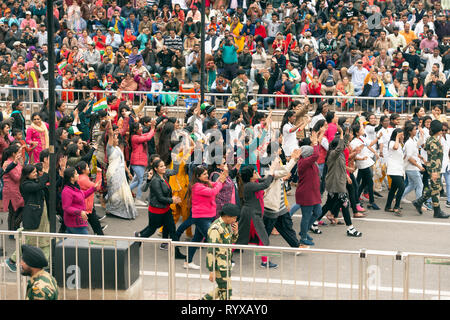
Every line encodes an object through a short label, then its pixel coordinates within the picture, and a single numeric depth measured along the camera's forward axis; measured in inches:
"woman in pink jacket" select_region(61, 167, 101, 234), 479.2
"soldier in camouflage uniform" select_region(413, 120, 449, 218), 605.0
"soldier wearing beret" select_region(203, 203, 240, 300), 377.4
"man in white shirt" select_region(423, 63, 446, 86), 847.1
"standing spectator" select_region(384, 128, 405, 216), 611.8
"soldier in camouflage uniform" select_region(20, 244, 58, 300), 327.6
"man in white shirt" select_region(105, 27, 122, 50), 1017.5
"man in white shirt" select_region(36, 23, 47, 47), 1045.2
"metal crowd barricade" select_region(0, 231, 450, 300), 365.1
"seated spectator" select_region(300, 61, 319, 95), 847.7
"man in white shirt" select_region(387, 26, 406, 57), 960.3
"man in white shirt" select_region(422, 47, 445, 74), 911.7
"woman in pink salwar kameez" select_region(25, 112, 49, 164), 604.7
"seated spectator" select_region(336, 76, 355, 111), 842.2
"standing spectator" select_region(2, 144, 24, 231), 517.0
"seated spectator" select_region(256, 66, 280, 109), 861.2
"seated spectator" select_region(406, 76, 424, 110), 830.5
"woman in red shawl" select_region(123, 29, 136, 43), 1032.8
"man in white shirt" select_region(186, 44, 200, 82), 923.4
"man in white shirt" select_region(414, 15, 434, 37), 989.8
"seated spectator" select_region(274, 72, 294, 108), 846.5
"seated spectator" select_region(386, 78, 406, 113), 797.2
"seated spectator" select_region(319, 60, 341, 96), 864.3
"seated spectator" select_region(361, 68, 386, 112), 827.4
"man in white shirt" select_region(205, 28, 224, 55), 953.4
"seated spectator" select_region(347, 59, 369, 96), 860.5
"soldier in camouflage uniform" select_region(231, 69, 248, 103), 797.9
